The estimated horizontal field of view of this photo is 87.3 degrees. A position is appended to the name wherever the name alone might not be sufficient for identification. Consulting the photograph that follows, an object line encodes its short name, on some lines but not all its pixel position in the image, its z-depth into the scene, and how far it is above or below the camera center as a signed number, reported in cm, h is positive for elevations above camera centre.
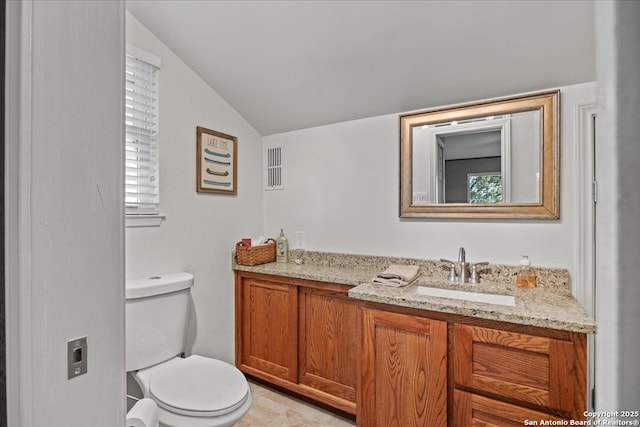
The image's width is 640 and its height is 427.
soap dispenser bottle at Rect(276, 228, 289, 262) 259 -27
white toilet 141 -80
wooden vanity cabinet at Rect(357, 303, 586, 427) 128 -66
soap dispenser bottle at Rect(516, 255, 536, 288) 180 -33
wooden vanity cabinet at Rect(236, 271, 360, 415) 200 -79
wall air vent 272 +38
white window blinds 191 +47
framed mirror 180 +33
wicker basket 240 -29
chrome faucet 190 -33
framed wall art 226 +37
